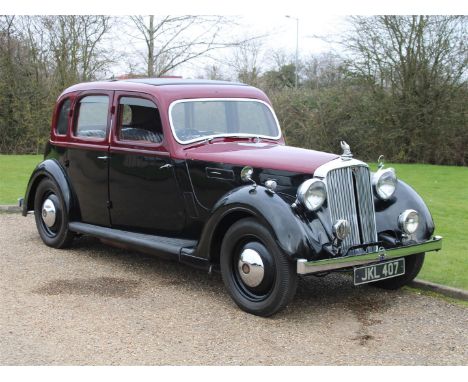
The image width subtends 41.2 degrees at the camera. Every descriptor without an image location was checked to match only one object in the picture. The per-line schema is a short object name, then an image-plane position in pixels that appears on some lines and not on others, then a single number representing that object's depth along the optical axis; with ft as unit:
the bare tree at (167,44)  56.65
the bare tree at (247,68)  64.75
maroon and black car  16.87
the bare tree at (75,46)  68.23
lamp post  73.90
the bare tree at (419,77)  59.26
